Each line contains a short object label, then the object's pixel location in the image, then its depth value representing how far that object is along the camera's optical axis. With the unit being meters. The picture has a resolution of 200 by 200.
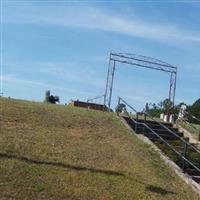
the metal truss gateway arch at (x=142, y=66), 21.27
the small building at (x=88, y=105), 21.41
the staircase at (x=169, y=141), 11.90
